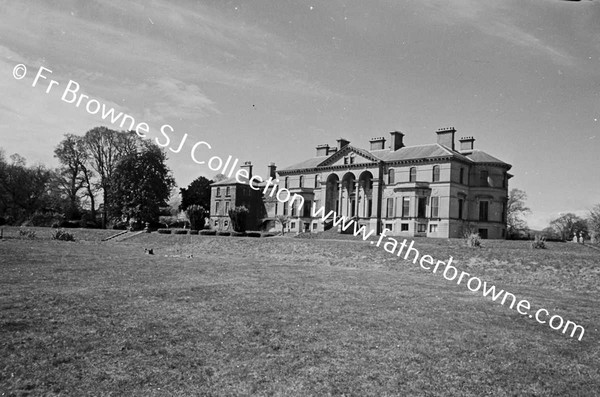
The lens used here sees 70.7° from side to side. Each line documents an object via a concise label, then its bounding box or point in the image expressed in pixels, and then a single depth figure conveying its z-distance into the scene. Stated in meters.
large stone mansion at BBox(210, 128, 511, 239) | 48.72
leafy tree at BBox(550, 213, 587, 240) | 85.81
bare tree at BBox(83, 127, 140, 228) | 63.94
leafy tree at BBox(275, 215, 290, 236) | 61.03
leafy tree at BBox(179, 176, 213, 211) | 85.88
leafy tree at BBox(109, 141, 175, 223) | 59.72
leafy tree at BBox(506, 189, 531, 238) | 77.75
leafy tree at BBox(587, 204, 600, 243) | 60.62
